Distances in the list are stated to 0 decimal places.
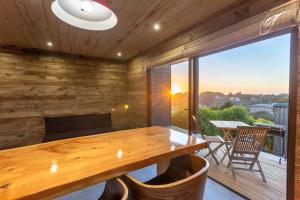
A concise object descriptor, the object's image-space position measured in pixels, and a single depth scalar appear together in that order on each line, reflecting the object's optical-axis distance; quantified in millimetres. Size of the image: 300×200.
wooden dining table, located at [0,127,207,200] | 753
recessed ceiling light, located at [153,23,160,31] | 2613
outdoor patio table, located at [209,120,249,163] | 2738
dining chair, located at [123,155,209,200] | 782
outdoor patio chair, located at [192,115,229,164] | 2764
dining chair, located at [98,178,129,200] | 838
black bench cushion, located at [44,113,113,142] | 3924
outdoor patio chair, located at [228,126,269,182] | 2250
